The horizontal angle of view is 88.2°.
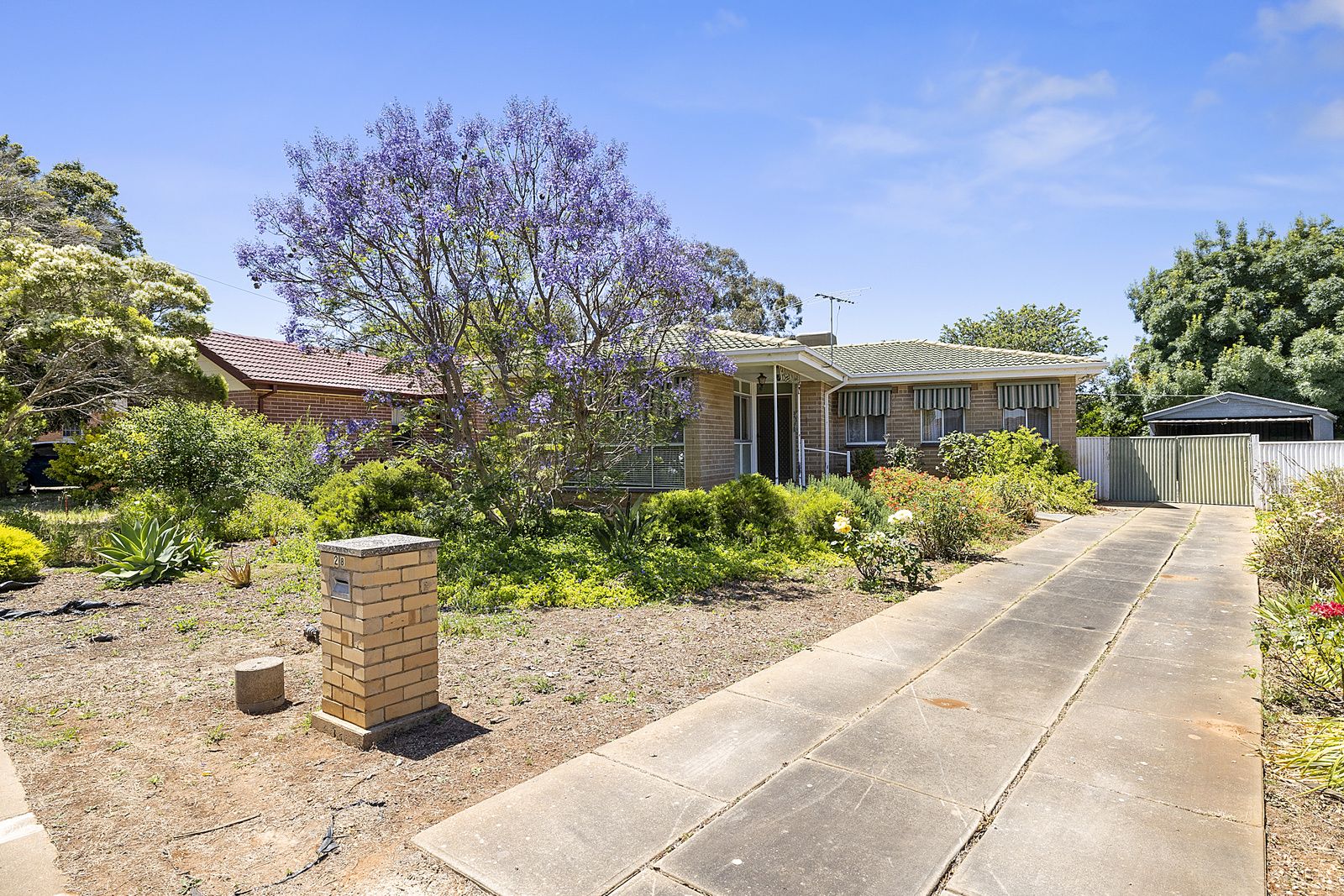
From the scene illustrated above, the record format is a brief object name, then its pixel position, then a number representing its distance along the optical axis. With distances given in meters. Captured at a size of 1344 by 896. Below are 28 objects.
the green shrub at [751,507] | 9.86
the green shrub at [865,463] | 17.86
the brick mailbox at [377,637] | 3.70
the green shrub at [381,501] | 9.65
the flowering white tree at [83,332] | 10.59
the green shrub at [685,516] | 9.83
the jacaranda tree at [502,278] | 8.15
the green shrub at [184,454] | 10.49
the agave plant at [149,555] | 7.88
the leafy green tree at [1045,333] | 41.38
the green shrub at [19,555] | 7.89
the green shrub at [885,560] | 7.73
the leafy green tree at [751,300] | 36.66
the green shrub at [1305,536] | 6.65
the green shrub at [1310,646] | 3.96
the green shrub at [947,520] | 9.37
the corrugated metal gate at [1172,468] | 16.41
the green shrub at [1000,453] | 15.99
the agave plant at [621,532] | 8.73
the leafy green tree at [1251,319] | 24.81
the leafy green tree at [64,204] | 19.36
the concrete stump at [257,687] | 4.16
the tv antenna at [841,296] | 17.26
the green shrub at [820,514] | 9.98
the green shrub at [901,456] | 17.62
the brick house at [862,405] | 13.90
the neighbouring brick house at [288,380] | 17.02
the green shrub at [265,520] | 10.49
